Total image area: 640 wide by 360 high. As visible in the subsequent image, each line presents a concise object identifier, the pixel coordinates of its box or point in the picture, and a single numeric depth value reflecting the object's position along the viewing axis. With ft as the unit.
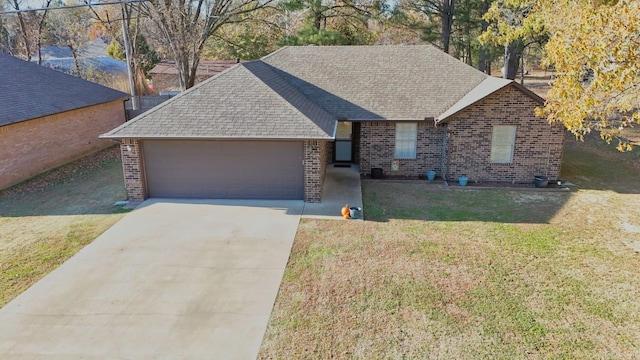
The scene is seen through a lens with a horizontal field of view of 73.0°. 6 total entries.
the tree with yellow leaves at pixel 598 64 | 27.22
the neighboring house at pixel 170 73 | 117.50
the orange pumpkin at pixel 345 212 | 38.34
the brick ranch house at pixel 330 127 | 41.96
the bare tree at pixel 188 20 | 74.74
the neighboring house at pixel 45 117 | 49.60
